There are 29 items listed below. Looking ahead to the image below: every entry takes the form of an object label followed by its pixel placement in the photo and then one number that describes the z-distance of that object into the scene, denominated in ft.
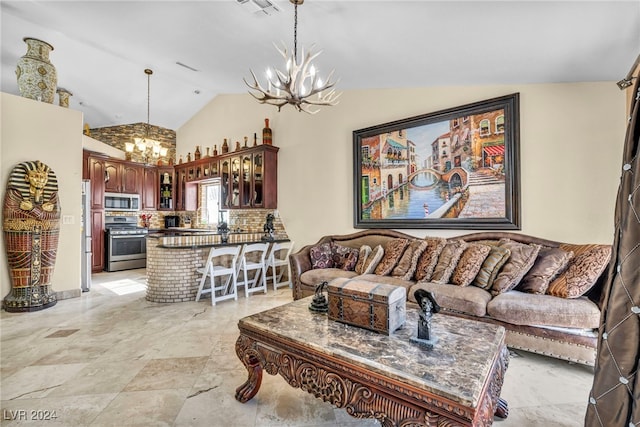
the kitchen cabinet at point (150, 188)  23.17
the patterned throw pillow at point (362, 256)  12.03
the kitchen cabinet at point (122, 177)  20.79
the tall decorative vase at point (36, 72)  12.84
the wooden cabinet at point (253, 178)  17.67
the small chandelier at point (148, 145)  18.33
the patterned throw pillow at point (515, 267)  8.64
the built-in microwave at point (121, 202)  20.71
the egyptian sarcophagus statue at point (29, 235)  11.86
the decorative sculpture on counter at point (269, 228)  17.35
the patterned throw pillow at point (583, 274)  7.71
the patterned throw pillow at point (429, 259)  10.30
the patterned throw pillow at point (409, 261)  10.74
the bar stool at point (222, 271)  12.91
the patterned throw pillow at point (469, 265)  9.33
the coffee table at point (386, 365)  3.73
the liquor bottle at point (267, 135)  17.90
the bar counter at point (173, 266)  13.26
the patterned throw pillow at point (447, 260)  9.77
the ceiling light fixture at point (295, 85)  8.10
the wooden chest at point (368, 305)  5.25
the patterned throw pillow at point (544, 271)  8.34
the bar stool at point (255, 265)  14.22
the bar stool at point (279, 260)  15.96
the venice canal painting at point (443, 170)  10.53
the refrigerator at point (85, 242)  15.24
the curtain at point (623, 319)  3.22
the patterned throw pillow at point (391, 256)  11.31
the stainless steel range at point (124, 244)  20.13
